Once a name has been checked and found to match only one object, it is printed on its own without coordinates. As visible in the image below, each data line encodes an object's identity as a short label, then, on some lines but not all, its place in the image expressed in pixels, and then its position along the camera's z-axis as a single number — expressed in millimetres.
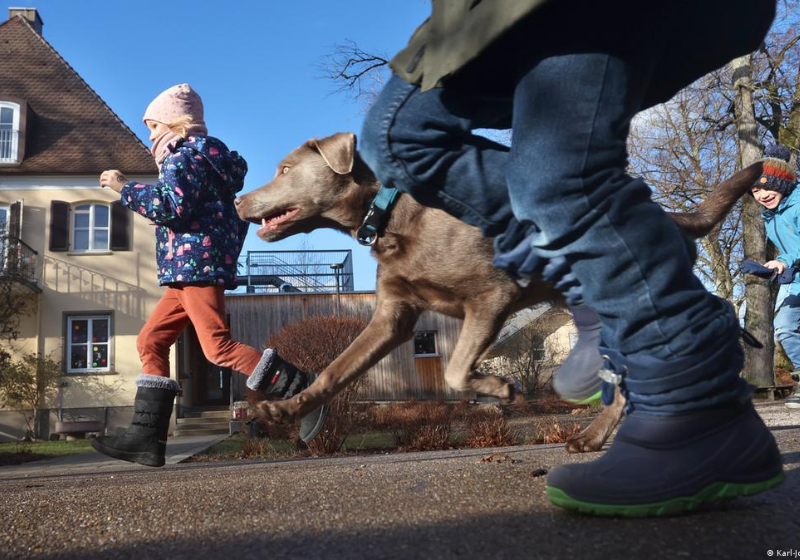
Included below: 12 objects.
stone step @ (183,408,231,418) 18406
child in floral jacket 3602
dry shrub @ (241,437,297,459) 8492
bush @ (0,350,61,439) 16922
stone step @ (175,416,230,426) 17938
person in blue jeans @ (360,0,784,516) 1307
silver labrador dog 2883
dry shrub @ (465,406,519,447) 7621
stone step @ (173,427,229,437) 17438
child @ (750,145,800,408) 5219
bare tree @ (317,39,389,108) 15343
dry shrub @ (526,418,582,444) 7129
